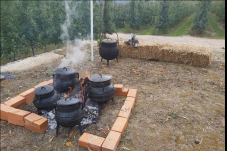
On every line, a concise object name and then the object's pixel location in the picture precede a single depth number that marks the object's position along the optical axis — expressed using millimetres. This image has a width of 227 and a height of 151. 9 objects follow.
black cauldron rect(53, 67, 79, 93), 3720
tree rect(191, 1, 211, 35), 14471
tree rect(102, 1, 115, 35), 11509
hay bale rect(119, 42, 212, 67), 6305
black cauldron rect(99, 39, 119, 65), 5902
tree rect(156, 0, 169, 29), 16297
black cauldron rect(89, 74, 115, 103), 3506
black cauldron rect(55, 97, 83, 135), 2826
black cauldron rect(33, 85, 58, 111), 3265
